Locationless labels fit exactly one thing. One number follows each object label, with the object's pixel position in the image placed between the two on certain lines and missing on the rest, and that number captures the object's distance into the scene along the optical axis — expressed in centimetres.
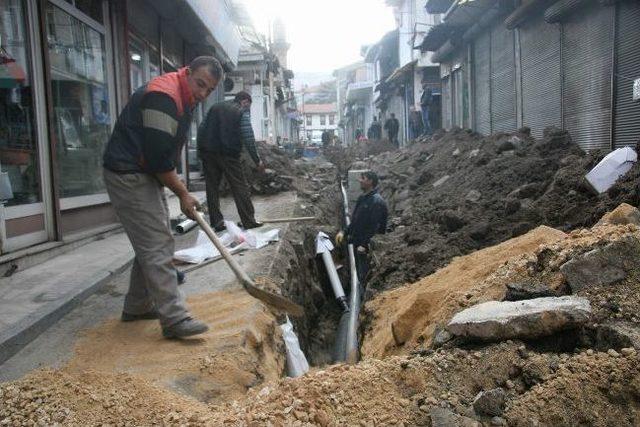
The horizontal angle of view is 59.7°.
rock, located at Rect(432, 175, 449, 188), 1074
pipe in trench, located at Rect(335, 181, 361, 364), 577
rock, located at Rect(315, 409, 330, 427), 235
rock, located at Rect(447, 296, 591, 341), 264
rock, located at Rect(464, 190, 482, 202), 817
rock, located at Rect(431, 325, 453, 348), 297
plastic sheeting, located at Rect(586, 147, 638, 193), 566
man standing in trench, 760
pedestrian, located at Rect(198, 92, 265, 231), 705
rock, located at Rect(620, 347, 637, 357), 243
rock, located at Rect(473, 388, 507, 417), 233
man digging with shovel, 356
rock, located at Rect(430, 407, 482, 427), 228
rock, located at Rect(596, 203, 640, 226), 375
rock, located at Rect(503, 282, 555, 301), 300
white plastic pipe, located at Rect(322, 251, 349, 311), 795
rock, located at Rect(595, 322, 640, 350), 251
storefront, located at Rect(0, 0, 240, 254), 521
